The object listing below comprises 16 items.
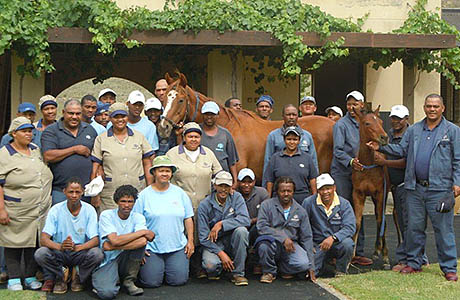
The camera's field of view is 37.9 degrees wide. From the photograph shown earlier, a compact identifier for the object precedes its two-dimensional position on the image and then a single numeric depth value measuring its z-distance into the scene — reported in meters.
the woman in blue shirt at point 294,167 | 7.82
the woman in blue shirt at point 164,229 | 7.02
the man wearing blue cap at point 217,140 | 7.78
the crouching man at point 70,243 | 6.68
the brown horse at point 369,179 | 7.85
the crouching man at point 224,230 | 7.18
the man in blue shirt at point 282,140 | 8.05
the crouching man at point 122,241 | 6.67
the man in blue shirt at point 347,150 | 8.05
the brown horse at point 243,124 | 7.93
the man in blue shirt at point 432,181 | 7.27
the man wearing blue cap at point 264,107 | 9.30
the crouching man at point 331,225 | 7.47
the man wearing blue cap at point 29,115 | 7.34
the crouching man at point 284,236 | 7.23
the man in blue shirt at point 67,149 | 7.07
